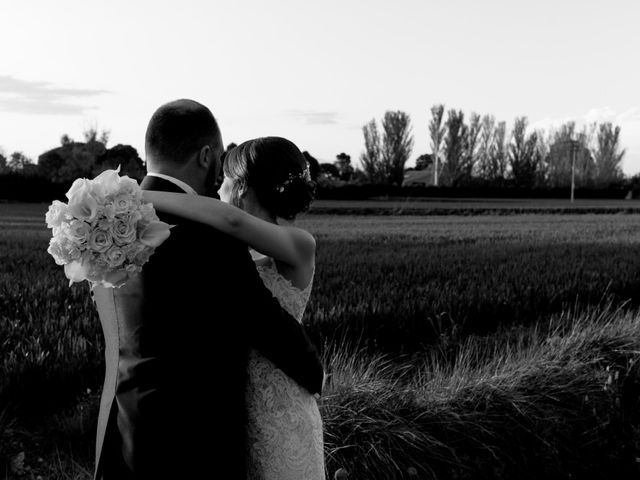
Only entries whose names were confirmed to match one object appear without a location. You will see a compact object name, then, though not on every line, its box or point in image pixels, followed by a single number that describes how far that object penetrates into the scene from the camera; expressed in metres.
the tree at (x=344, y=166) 62.22
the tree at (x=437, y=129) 68.31
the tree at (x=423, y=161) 94.00
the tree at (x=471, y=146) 66.00
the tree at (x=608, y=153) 79.56
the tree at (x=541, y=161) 67.25
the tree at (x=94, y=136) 50.27
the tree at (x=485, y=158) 67.00
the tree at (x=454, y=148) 65.44
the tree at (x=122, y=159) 38.07
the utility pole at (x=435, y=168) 64.53
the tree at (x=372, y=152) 63.19
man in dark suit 2.02
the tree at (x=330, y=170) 53.88
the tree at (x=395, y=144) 63.19
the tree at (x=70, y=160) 44.38
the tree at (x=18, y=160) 56.30
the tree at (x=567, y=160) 69.94
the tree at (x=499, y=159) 67.50
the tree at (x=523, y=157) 65.44
